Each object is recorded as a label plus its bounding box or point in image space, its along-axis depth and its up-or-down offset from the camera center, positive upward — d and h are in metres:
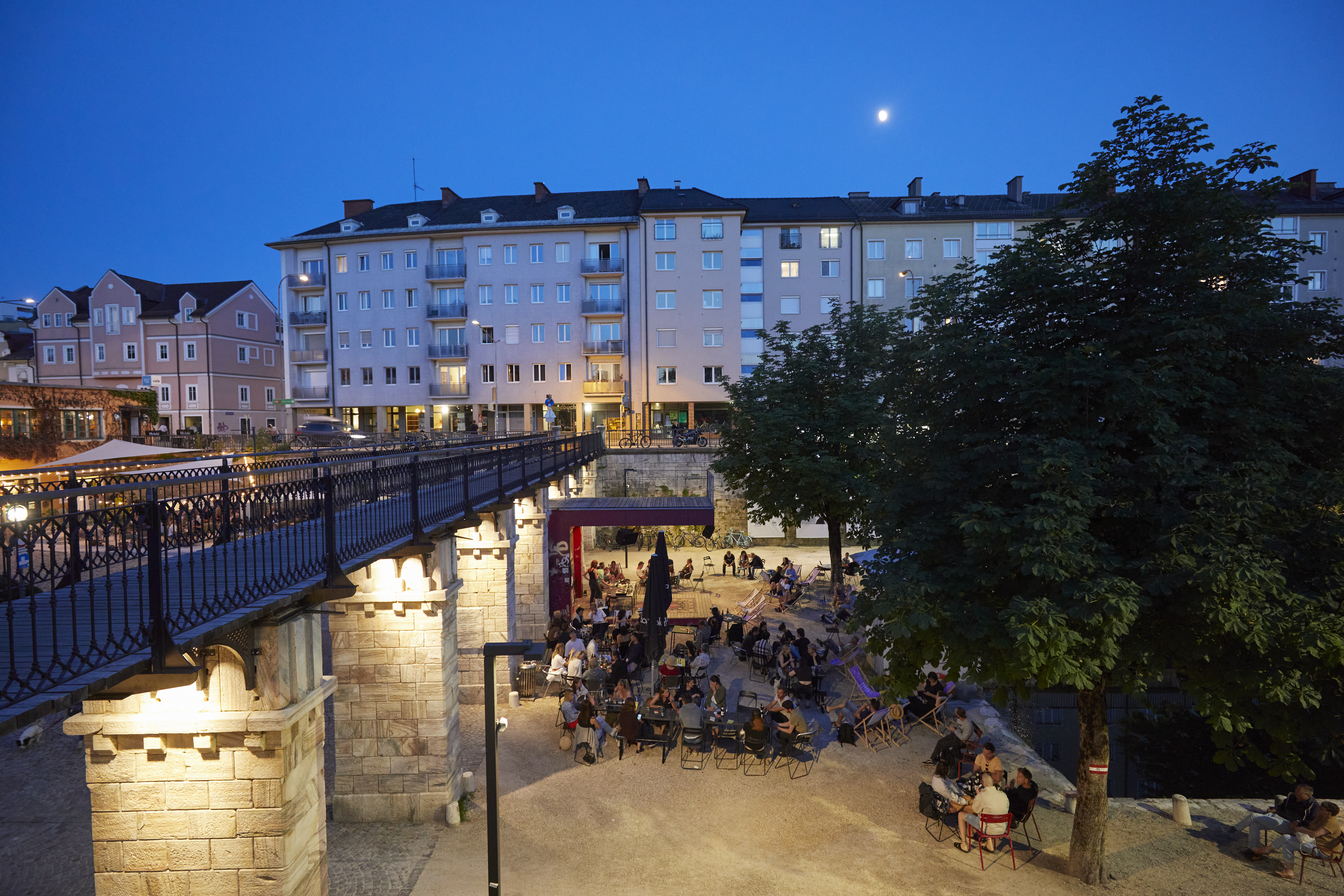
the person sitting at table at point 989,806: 8.93 -4.96
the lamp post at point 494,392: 42.28 +1.54
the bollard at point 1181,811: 9.69 -5.43
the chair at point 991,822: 8.95 -5.16
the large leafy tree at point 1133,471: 6.47 -0.55
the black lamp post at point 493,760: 6.70 -3.31
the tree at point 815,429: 20.36 -0.37
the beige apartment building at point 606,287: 42.38 +7.95
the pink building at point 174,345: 47.88 +5.14
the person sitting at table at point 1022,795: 9.31 -4.99
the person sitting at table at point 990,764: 9.48 -4.68
